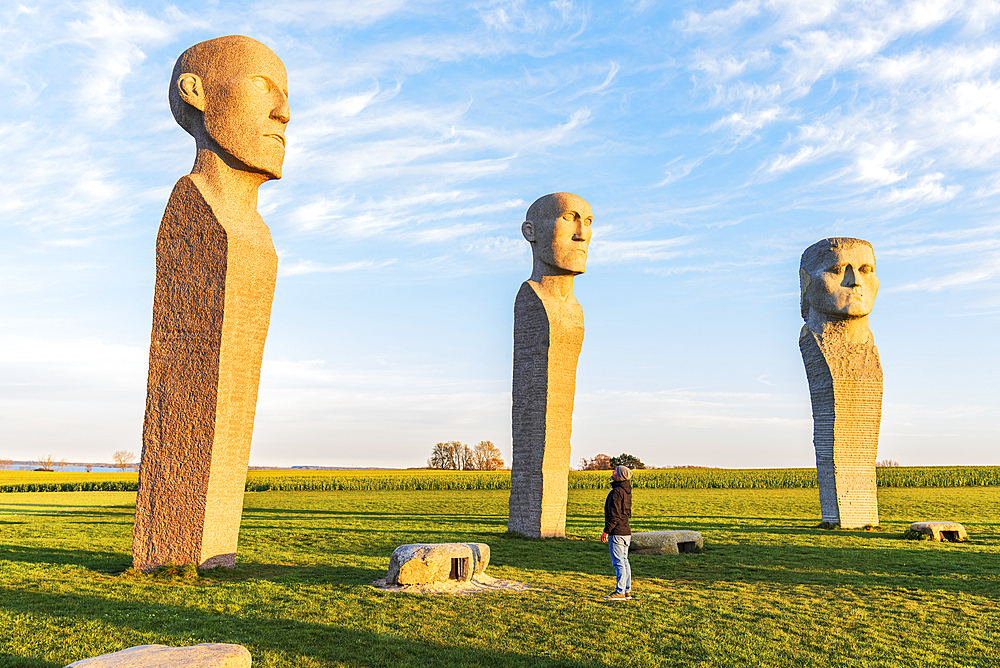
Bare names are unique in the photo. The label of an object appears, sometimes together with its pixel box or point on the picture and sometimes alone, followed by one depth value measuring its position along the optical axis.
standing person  8.45
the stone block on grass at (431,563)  8.84
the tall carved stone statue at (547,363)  14.27
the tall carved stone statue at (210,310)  9.38
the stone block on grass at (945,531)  14.49
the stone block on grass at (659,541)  12.26
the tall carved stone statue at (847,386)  16.66
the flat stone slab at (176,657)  4.17
